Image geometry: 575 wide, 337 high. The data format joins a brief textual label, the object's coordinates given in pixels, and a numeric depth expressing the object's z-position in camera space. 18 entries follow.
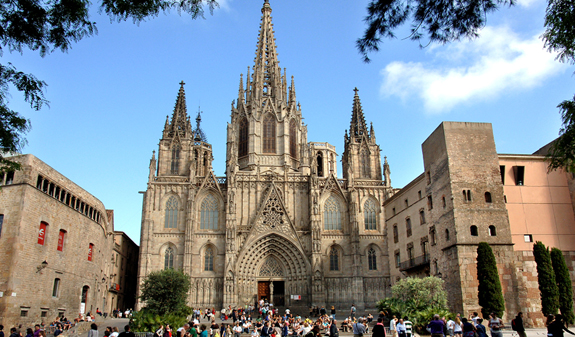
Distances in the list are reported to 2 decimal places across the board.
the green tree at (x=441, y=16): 8.20
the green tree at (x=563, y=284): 24.14
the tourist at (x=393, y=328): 16.78
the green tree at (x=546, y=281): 24.08
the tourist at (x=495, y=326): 14.50
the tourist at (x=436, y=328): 14.18
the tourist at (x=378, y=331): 13.23
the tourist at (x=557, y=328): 12.17
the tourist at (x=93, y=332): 14.16
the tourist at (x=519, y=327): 14.73
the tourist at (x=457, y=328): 17.06
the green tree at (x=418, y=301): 21.19
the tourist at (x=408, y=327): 16.16
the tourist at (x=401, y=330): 15.84
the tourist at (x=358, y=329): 15.50
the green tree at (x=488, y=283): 23.81
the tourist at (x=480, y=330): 14.49
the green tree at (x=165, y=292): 28.92
